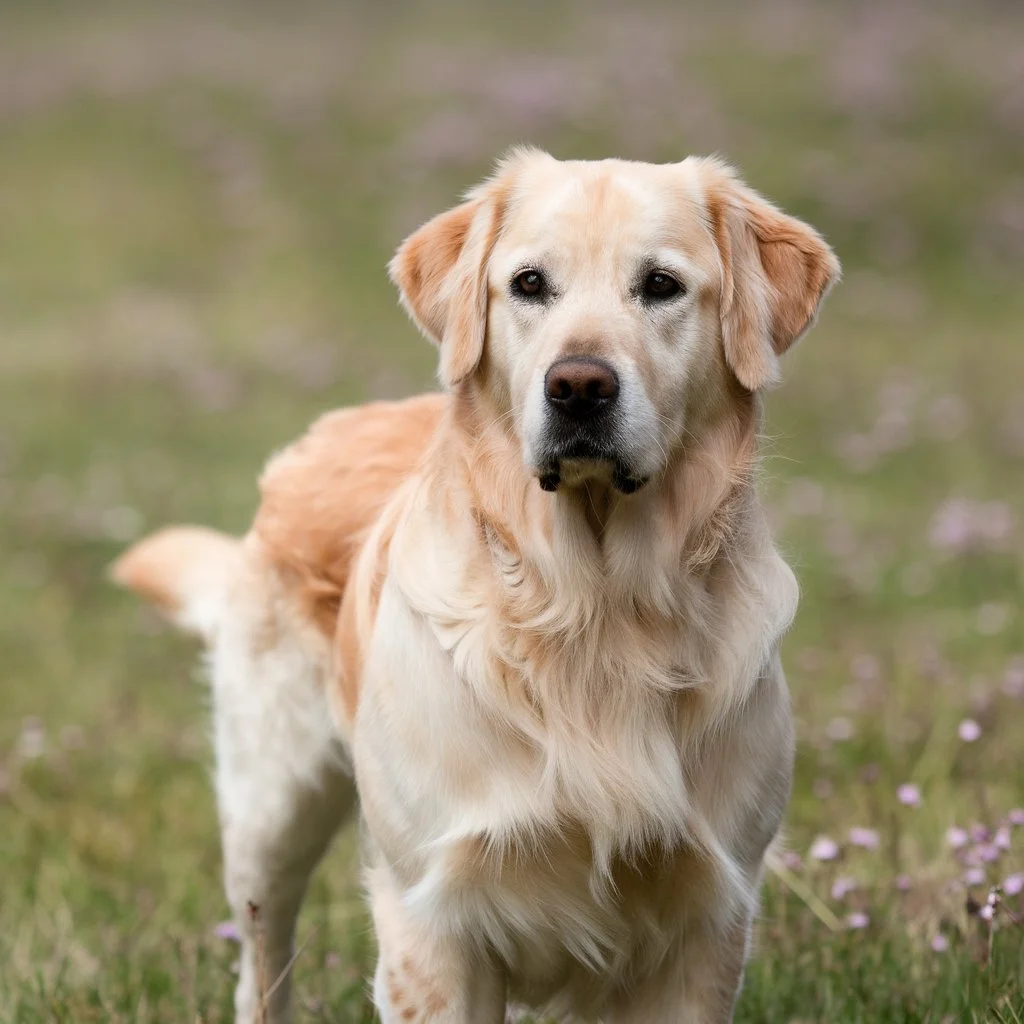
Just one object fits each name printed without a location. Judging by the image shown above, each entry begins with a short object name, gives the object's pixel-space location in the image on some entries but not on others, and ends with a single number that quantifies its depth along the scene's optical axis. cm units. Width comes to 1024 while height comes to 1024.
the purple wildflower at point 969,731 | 678
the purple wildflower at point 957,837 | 657
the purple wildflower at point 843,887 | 702
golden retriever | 569
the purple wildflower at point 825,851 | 685
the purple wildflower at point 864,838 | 694
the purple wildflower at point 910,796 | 675
